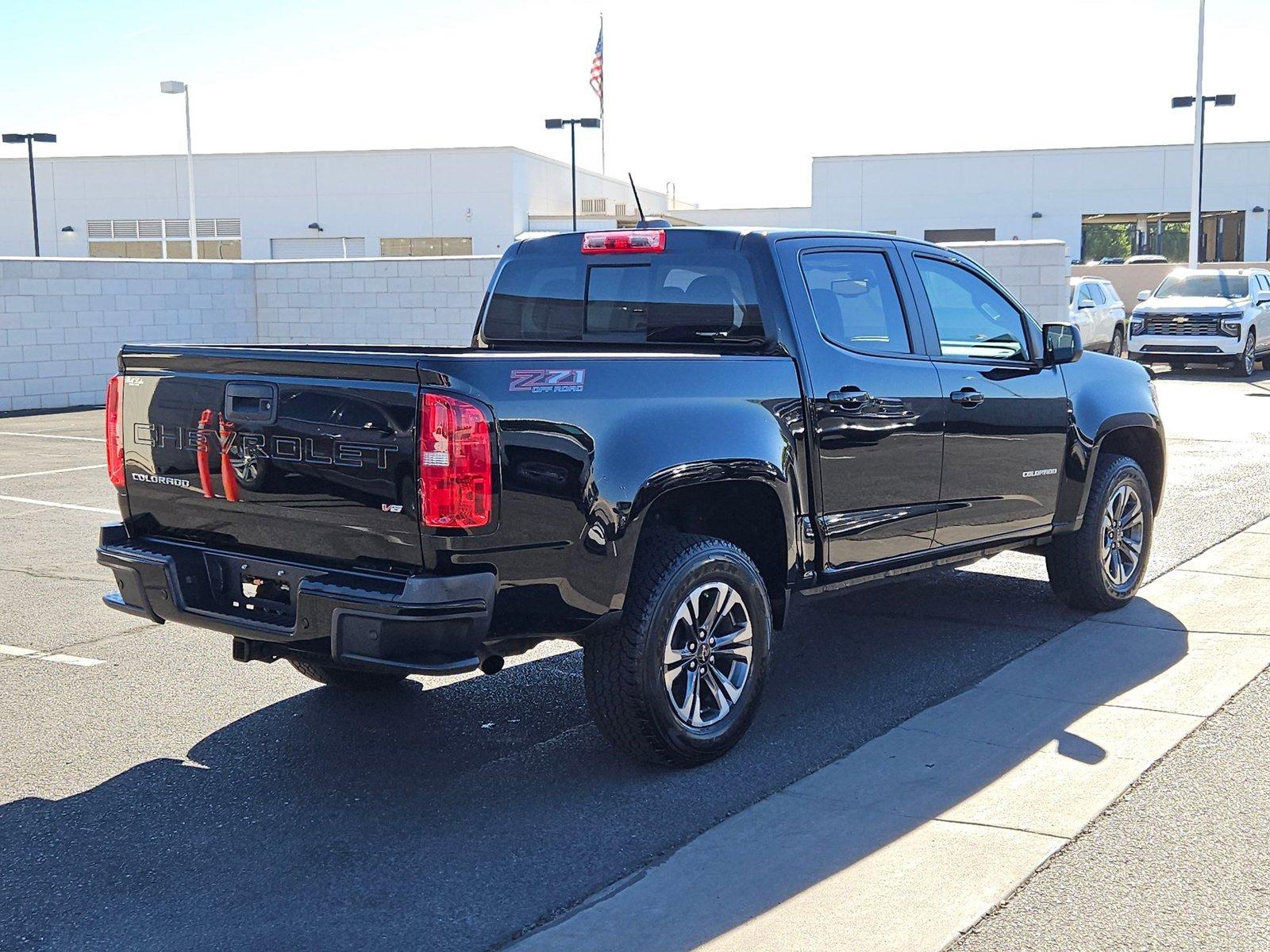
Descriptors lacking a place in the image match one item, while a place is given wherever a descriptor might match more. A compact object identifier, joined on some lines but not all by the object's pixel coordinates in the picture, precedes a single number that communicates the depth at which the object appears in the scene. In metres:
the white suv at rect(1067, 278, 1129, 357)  24.97
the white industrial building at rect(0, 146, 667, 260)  54.31
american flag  49.50
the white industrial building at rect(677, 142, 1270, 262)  53.84
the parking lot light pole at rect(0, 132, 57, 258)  37.97
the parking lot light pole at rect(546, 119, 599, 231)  37.28
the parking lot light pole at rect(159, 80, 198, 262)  40.22
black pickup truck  4.31
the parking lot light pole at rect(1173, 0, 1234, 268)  39.22
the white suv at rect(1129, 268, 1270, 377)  25.42
